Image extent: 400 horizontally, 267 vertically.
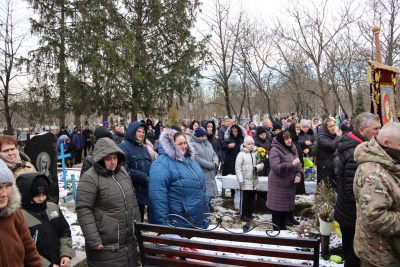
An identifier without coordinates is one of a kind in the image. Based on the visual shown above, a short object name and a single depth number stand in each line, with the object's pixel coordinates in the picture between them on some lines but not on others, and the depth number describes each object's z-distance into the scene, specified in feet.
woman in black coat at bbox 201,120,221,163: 23.35
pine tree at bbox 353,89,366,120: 51.57
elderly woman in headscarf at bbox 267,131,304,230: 15.10
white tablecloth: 20.21
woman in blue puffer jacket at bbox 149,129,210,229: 10.07
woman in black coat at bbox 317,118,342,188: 17.95
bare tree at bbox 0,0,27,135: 51.57
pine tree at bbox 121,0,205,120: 49.52
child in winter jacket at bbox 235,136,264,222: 17.60
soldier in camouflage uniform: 6.99
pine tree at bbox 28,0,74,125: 55.31
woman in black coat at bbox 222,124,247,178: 22.17
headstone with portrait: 17.22
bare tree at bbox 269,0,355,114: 48.55
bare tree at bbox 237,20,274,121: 61.57
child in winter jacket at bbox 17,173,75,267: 7.66
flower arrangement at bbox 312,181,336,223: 13.57
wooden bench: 7.46
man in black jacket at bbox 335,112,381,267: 9.90
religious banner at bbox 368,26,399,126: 16.02
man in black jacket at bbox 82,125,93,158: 46.47
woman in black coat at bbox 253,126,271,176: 22.33
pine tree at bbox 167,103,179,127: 54.44
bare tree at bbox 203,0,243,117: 59.47
